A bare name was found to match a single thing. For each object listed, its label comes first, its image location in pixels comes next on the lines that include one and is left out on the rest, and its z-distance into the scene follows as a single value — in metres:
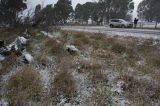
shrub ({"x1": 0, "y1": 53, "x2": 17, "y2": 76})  4.30
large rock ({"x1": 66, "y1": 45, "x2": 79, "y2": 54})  5.46
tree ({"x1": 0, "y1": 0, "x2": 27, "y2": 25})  17.13
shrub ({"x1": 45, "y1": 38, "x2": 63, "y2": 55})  5.57
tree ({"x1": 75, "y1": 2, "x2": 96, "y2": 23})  39.01
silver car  17.91
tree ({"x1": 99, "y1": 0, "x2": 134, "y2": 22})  35.78
